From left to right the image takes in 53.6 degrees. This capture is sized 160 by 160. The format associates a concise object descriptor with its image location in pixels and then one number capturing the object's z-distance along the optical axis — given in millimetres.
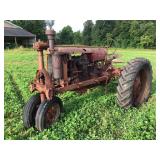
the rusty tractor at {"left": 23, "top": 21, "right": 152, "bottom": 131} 3009
